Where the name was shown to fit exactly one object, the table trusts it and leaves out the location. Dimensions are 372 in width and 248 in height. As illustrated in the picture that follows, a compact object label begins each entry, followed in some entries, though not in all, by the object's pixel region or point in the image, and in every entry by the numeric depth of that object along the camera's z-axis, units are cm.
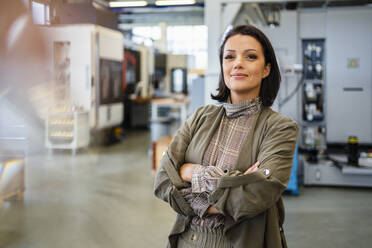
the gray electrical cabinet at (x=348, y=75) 341
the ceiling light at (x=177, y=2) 337
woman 123
